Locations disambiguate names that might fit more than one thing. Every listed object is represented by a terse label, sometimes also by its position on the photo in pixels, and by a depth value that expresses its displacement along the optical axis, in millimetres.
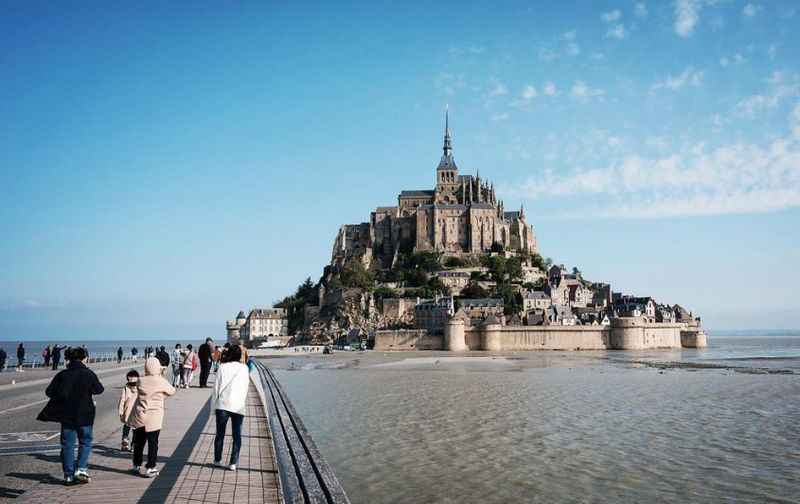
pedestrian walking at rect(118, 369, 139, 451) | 8173
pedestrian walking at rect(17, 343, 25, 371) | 29197
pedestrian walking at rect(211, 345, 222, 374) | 20234
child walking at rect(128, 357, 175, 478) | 7809
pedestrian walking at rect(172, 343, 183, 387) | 19031
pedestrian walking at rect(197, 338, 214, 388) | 18797
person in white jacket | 8266
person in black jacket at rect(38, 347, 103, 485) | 7344
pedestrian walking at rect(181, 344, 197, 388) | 18844
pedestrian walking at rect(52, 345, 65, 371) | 30203
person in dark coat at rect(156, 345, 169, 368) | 15883
